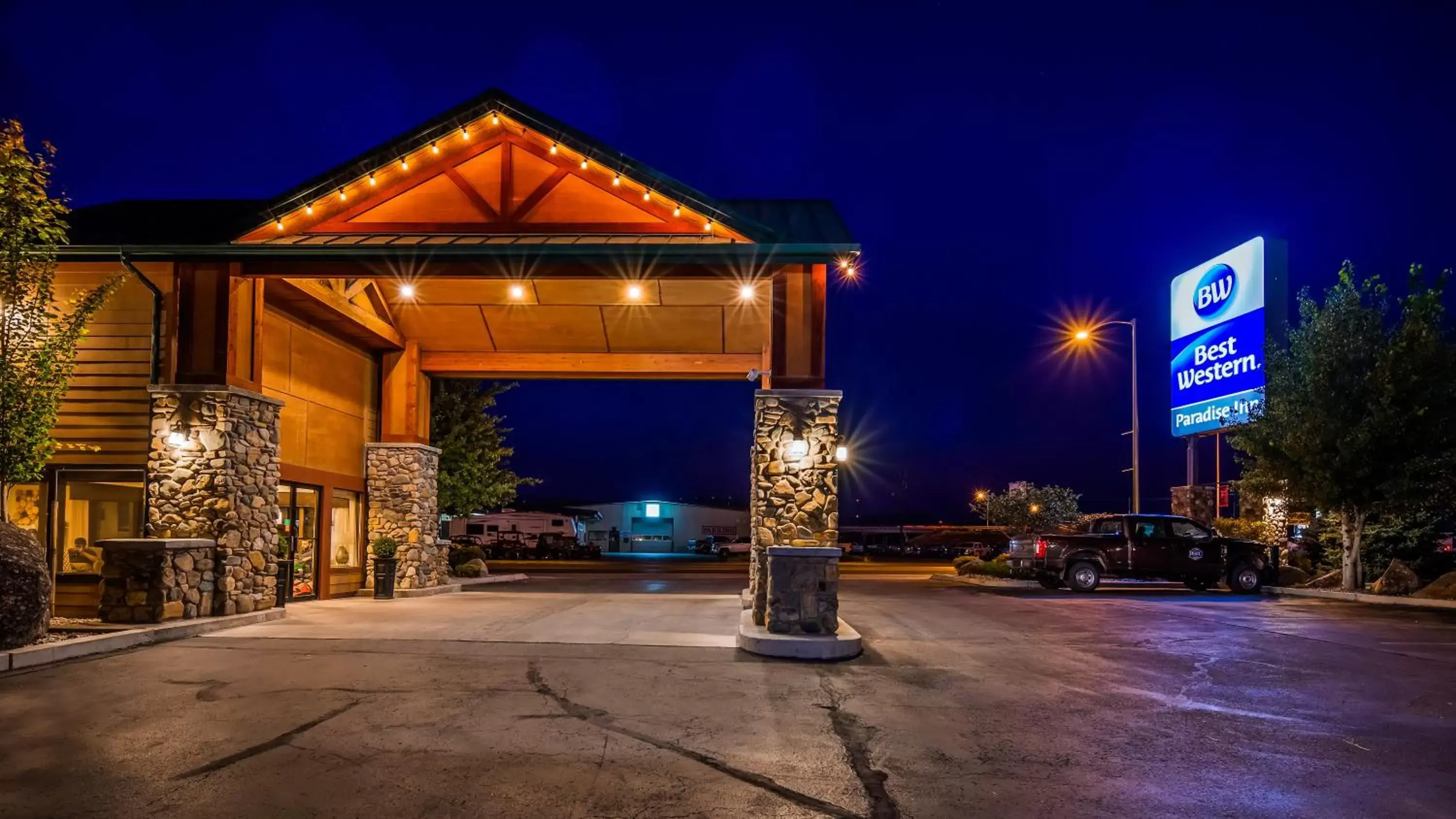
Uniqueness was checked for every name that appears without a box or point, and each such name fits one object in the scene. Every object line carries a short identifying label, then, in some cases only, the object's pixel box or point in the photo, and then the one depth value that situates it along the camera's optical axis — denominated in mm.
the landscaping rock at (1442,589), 17484
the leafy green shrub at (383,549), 17688
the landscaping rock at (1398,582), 18953
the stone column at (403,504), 18766
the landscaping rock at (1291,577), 22297
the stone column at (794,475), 12414
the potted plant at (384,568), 17453
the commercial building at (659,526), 60656
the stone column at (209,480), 12789
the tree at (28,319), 10641
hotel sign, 25562
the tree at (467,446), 25234
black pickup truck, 20797
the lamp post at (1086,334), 23250
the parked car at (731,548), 45844
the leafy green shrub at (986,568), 25375
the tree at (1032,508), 33500
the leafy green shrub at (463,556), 27234
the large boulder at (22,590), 9391
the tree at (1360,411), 19219
